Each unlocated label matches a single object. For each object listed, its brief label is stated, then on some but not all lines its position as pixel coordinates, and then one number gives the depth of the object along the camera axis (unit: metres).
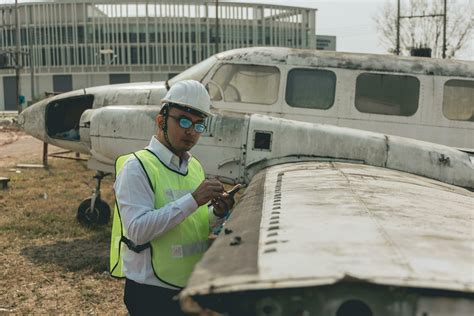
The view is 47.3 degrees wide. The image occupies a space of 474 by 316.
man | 3.26
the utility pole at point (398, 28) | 35.47
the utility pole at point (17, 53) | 42.06
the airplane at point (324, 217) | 2.26
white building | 75.06
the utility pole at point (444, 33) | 34.41
